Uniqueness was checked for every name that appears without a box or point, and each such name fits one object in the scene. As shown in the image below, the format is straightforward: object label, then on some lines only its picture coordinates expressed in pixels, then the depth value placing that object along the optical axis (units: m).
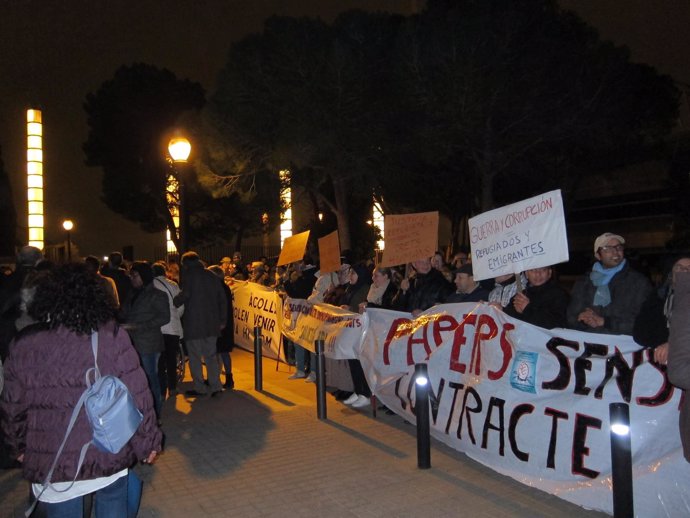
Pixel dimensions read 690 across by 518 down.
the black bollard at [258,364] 8.90
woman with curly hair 3.00
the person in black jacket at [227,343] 9.21
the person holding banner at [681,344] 3.18
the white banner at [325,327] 7.56
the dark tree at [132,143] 36.50
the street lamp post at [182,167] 10.25
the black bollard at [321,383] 7.35
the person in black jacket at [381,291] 8.43
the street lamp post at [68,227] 26.12
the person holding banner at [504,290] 6.24
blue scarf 5.48
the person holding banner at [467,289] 6.71
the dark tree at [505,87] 18.56
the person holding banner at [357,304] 7.98
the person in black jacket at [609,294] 5.26
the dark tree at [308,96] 20.88
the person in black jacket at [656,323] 4.06
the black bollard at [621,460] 3.66
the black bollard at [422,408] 5.36
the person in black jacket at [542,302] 5.46
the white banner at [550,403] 4.14
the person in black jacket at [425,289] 7.27
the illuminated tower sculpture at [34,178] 24.47
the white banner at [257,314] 11.02
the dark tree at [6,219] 45.62
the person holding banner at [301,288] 10.06
